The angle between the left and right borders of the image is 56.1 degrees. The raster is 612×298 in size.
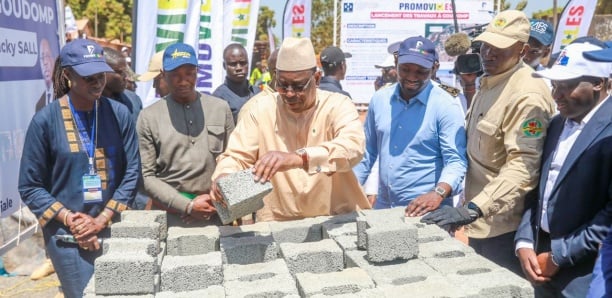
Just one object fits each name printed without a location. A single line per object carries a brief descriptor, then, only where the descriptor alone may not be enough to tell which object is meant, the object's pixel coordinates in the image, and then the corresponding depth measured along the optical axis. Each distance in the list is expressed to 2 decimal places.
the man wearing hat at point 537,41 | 4.25
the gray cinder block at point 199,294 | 2.23
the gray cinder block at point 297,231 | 2.89
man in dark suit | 2.52
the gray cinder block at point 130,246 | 2.52
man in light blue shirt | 3.64
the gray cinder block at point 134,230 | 2.74
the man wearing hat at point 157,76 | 4.79
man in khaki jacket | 2.96
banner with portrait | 3.89
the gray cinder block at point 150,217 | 2.90
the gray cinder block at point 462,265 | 2.43
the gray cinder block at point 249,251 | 2.66
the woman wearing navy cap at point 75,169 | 3.14
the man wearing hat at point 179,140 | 3.70
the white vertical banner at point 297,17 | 10.24
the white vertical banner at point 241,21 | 7.43
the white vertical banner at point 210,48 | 6.25
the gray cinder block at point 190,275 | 2.35
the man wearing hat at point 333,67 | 5.93
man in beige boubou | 2.77
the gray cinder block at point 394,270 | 2.34
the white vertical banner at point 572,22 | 9.70
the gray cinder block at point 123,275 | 2.26
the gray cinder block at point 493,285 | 2.21
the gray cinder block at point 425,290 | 2.15
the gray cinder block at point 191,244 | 2.79
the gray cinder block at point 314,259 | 2.55
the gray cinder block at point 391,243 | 2.44
